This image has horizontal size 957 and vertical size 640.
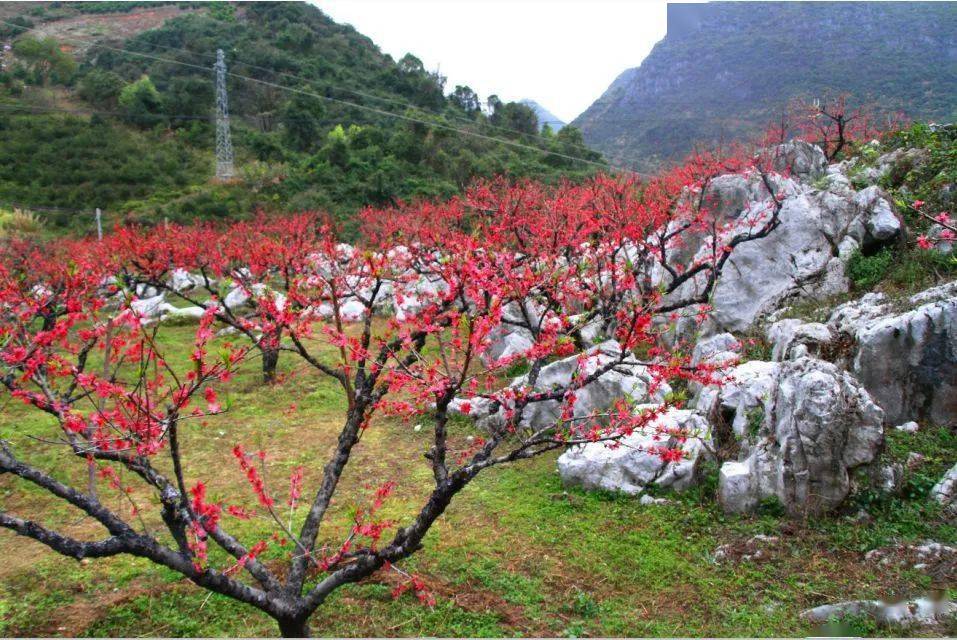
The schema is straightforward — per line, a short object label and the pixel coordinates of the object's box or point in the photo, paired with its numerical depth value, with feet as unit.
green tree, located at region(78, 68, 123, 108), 145.38
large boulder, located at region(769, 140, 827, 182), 56.73
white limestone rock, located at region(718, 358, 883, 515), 20.72
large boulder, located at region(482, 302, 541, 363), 41.66
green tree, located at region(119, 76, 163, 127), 141.49
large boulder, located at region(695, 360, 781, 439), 25.35
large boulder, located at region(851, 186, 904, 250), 37.40
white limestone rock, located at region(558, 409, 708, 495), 24.50
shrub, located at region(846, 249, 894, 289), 36.17
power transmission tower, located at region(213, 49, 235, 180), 110.35
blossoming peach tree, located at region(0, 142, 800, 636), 13.87
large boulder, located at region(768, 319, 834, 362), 29.12
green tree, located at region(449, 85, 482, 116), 186.80
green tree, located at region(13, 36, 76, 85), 155.74
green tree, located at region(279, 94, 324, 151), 140.77
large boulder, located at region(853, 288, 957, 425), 24.89
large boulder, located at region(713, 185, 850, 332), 40.65
